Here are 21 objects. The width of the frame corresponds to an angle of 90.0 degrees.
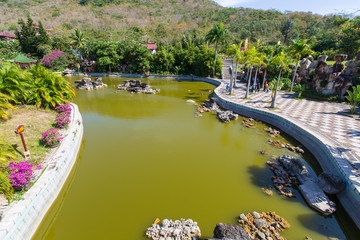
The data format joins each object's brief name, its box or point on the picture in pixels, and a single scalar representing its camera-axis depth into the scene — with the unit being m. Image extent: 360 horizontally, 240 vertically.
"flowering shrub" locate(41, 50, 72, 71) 39.25
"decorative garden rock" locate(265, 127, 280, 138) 13.95
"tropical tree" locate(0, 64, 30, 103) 11.49
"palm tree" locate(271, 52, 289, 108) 17.14
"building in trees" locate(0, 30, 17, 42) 52.43
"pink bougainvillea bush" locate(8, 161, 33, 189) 6.47
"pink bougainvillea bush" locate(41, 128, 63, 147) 9.45
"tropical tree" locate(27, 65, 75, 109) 13.02
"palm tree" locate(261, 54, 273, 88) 23.88
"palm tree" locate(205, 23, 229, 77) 34.00
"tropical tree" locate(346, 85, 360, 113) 14.76
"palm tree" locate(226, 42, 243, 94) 20.83
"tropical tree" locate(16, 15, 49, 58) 41.38
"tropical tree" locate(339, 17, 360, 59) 27.09
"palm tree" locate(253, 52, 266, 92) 19.91
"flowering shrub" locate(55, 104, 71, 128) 11.70
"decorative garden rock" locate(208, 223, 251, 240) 5.60
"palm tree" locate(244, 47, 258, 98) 19.91
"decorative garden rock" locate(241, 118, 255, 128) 15.80
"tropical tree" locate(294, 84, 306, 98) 20.67
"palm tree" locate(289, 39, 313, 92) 18.19
